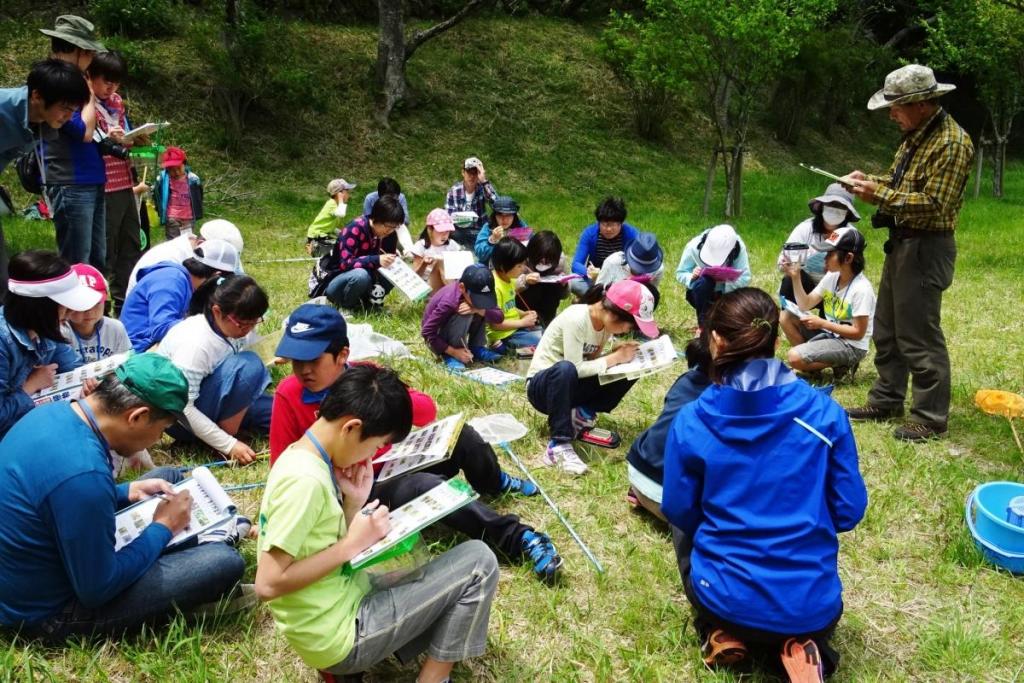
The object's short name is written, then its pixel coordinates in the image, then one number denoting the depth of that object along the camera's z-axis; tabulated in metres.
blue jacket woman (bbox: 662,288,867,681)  2.28
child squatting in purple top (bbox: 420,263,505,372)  5.25
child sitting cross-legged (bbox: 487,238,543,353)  5.43
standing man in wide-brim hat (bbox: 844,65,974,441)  4.02
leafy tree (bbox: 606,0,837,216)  11.48
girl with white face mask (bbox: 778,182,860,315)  5.60
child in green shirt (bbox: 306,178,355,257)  7.34
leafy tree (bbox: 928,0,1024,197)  15.27
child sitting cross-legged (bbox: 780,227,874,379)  5.07
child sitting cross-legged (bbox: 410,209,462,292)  6.38
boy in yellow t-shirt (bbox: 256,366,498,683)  2.00
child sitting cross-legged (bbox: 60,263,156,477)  3.52
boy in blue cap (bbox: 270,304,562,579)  2.79
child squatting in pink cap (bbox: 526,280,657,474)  3.84
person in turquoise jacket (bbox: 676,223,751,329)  5.84
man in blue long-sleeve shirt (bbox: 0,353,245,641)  2.16
